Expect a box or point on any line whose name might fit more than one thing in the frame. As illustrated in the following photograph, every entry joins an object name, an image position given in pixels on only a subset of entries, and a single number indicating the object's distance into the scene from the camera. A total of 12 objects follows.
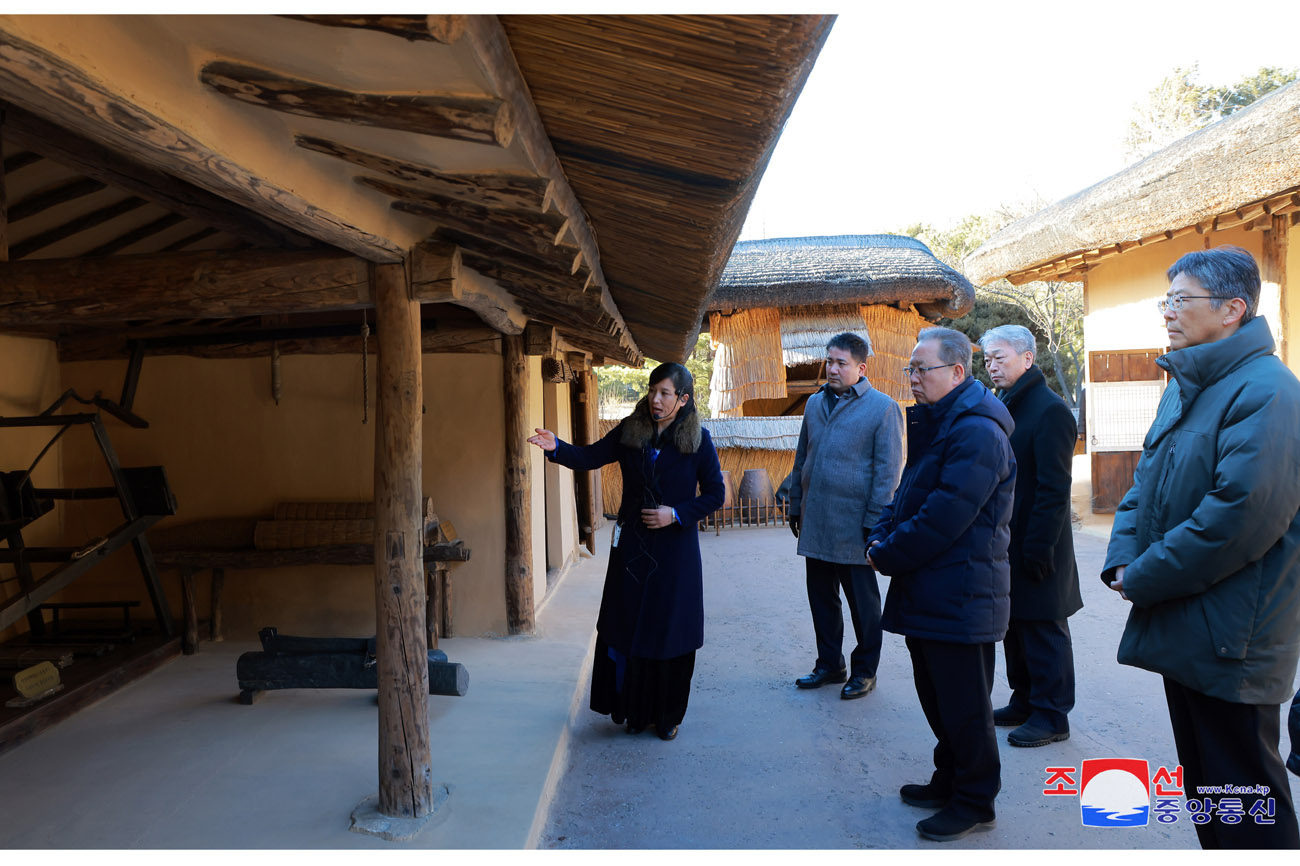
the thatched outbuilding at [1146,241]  7.68
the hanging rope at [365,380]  4.64
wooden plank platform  3.89
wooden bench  5.31
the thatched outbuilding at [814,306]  13.77
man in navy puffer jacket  2.86
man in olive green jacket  2.14
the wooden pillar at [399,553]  3.10
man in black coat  3.68
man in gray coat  4.41
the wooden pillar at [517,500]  5.69
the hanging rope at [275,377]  5.60
